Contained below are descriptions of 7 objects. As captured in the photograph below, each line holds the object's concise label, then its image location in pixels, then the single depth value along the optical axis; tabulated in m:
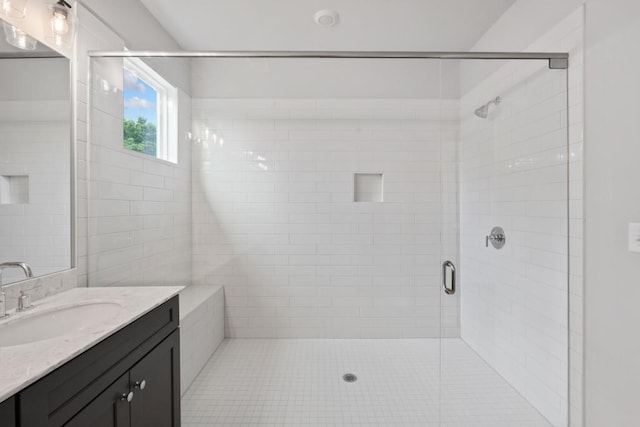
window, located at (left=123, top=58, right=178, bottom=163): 1.90
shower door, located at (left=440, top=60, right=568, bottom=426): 1.69
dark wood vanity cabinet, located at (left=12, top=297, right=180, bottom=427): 0.78
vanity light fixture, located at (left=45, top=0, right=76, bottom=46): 1.35
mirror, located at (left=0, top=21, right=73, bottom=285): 1.20
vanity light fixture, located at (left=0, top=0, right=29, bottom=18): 1.18
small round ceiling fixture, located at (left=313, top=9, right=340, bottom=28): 2.07
